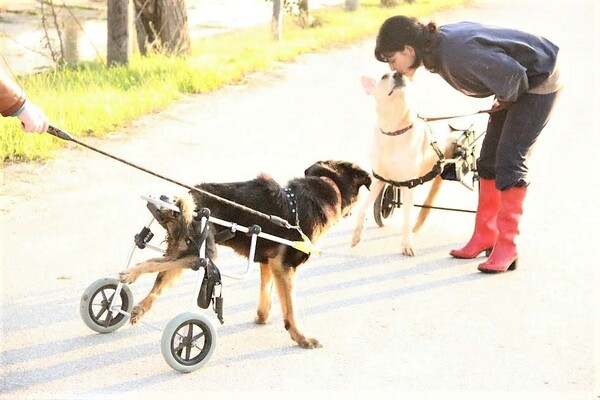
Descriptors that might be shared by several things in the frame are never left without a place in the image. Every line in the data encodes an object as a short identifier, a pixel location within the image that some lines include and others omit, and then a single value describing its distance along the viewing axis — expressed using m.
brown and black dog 5.21
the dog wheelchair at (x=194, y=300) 5.08
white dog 6.71
